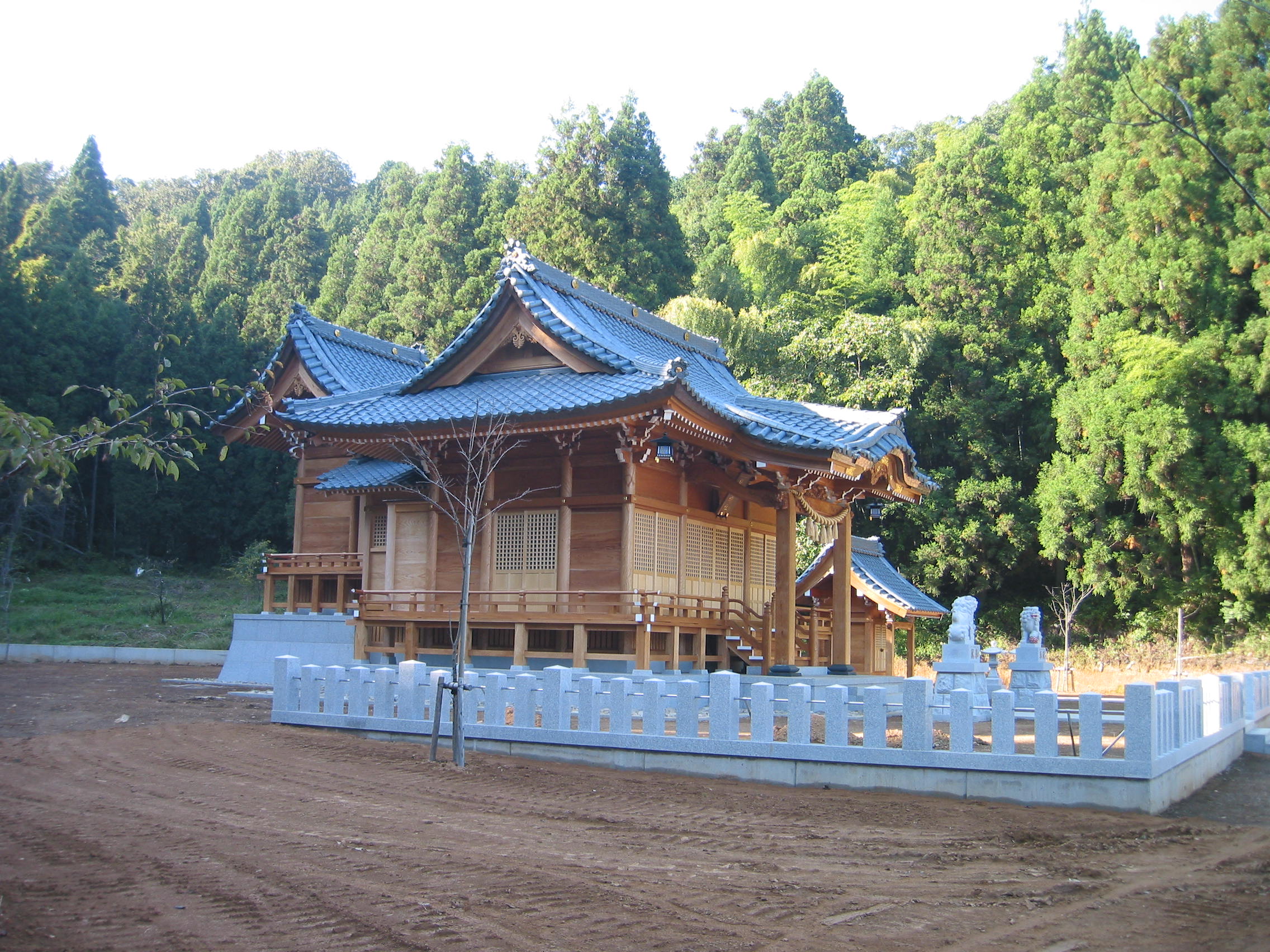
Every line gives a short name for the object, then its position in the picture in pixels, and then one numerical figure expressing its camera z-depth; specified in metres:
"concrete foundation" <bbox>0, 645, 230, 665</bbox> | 28.47
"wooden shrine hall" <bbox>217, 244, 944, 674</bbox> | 17.03
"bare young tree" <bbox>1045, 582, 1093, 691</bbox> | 32.16
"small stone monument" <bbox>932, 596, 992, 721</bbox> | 17.06
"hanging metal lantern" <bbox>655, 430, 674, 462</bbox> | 17.11
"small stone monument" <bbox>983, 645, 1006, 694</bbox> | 17.88
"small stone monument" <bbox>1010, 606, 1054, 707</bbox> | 15.80
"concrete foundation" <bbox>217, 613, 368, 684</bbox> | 23.36
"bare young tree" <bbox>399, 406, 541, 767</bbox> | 17.02
